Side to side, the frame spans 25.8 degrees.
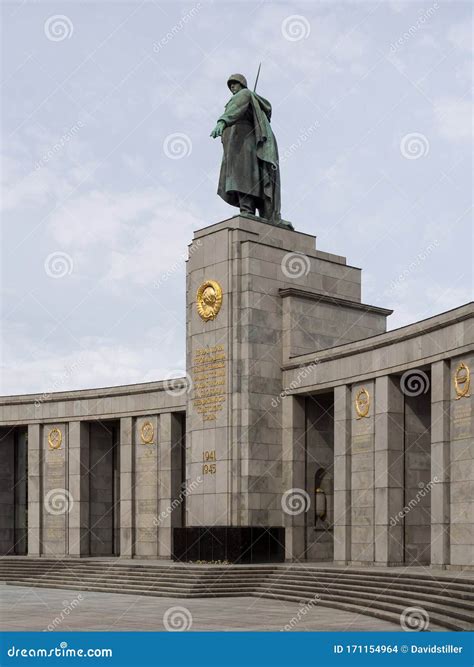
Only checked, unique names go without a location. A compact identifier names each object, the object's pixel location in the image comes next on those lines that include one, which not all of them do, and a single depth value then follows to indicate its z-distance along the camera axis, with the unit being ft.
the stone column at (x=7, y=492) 160.15
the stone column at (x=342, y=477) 112.27
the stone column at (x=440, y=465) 96.32
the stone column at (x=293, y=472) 120.16
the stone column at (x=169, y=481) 139.44
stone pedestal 119.55
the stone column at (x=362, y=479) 109.50
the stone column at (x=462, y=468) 93.20
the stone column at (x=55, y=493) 150.61
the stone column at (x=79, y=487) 148.25
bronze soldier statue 127.44
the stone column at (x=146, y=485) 141.79
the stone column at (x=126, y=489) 143.84
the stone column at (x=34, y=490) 152.35
